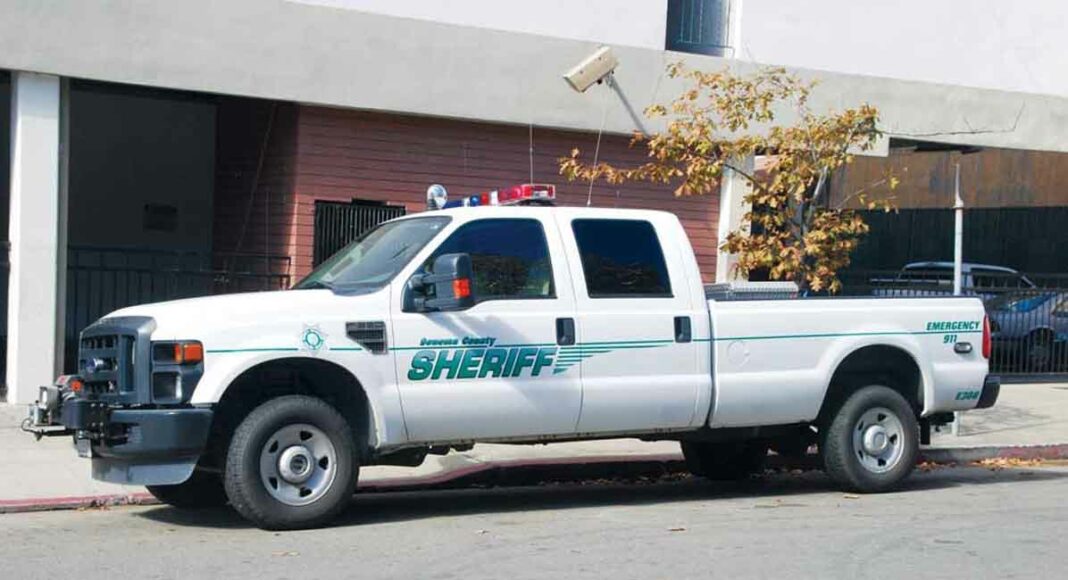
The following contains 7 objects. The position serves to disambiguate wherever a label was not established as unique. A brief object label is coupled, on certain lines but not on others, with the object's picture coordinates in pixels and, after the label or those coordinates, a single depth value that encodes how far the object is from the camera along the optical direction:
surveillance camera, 15.95
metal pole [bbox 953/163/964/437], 13.98
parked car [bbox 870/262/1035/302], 18.89
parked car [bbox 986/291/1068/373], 19.38
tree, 13.71
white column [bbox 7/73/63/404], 13.59
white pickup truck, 8.52
